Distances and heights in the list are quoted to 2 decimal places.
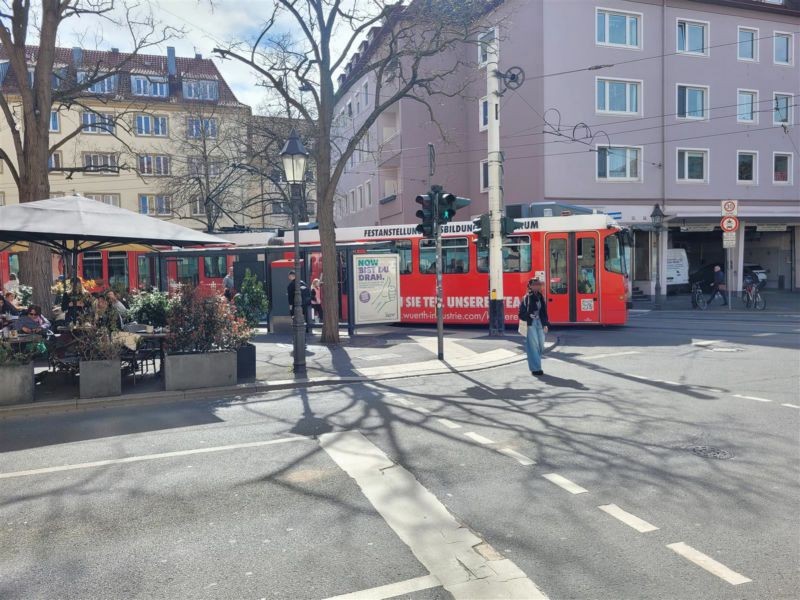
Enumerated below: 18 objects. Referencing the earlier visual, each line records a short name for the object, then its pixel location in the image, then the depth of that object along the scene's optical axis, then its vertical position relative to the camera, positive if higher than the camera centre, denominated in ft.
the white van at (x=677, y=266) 106.98 -0.07
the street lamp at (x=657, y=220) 81.15 +5.99
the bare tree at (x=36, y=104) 47.21 +12.91
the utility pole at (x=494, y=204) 53.36 +5.49
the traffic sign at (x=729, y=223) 68.68 +4.52
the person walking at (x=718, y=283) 84.28 -2.39
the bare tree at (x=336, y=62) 49.70 +16.94
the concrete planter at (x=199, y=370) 32.65 -5.08
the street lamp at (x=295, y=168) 39.29 +6.59
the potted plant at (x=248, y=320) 35.68 -2.92
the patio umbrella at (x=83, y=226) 31.99 +2.62
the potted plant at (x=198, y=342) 32.89 -3.66
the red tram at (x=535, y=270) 58.39 -0.15
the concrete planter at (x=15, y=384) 29.63 -5.02
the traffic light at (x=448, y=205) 42.93 +4.38
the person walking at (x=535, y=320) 36.42 -3.00
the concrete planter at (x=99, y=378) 30.99 -5.05
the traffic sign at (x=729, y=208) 68.74 +6.16
